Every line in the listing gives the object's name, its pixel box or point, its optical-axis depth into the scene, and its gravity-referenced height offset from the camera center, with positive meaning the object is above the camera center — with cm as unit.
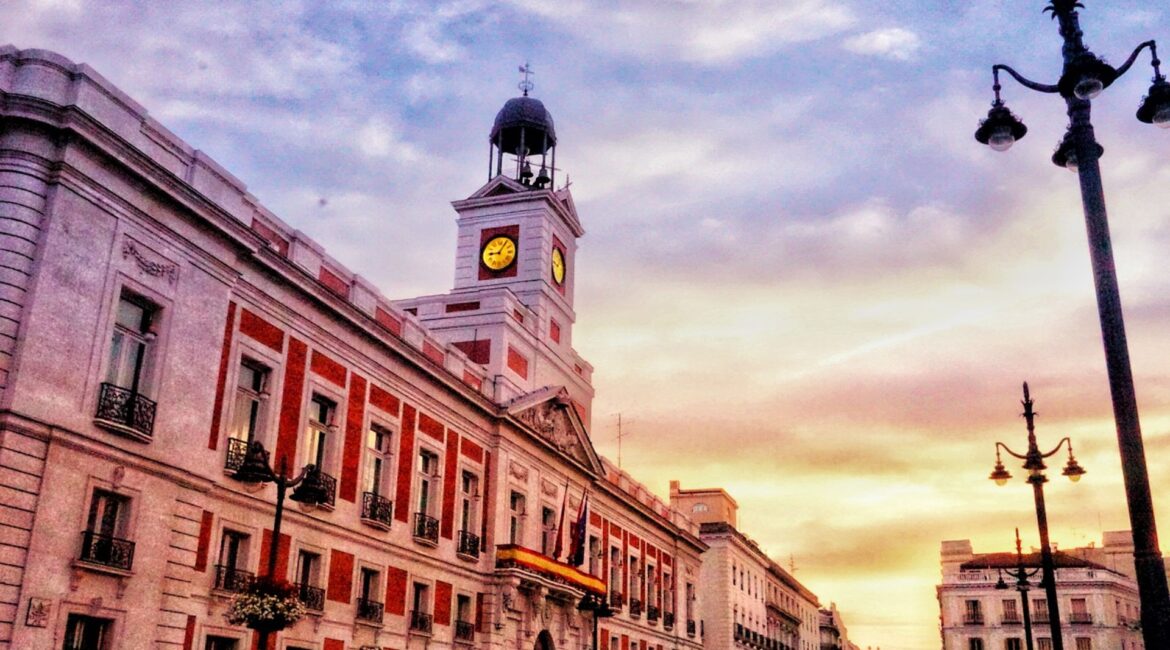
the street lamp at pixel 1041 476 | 2209 +427
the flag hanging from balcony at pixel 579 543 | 3919 +498
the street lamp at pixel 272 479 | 1778 +320
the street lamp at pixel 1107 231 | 990 +453
